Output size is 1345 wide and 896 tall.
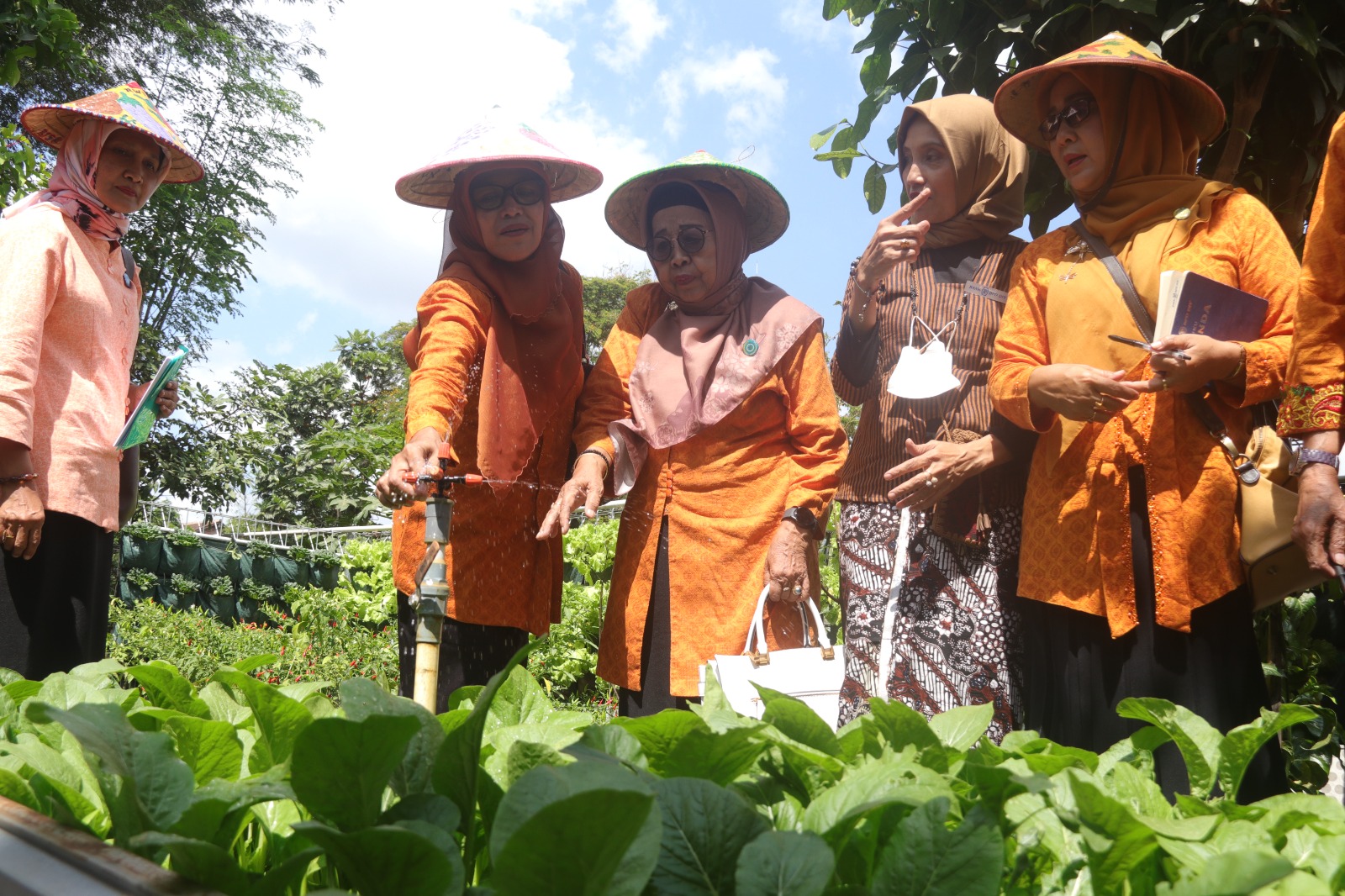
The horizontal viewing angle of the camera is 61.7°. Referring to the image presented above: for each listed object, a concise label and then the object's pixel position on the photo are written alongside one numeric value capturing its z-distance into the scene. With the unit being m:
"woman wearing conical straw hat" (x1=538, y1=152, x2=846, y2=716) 2.81
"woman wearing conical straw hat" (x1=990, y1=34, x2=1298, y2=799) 2.07
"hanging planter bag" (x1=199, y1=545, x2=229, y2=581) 10.48
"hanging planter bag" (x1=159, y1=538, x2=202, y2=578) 10.08
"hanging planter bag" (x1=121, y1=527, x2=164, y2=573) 9.76
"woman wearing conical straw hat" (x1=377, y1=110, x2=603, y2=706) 2.82
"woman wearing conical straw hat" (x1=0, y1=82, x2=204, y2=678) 2.69
